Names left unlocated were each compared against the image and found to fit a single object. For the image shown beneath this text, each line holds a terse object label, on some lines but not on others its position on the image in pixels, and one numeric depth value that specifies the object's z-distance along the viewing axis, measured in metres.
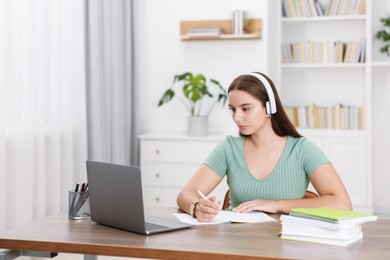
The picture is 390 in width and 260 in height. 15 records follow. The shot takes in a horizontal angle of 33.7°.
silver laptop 2.09
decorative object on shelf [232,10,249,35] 5.33
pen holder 2.38
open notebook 2.30
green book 2.02
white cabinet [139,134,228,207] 5.23
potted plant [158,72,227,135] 5.27
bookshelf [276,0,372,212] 5.39
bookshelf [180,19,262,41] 5.32
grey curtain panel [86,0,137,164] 4.71
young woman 2.61
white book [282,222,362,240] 1.99
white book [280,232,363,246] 1.98
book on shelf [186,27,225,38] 5.36
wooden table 1.88
